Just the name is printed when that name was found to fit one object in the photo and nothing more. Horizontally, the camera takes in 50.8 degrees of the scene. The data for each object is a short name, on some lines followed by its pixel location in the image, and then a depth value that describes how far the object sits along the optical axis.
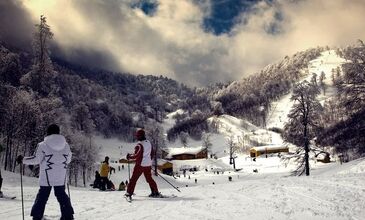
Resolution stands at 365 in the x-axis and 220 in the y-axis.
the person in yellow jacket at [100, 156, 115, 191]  22.91
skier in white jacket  8.77
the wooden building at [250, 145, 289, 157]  163.96
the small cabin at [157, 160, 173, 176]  111.19
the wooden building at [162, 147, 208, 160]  155.88
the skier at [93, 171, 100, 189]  25.39
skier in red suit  13.28
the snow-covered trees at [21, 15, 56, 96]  44.34
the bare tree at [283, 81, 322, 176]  42.44
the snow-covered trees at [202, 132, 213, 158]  181.48
